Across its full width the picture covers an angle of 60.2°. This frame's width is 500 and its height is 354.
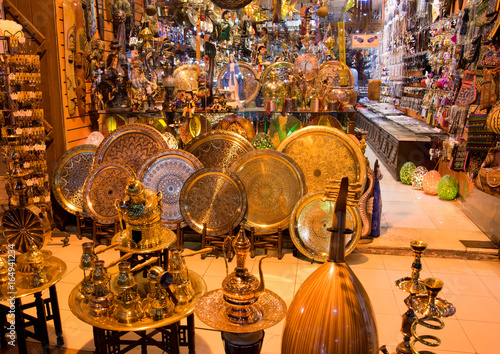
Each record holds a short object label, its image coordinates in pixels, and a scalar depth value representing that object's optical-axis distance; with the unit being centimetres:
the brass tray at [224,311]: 140
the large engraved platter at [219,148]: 398
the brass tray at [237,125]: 438
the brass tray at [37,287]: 197
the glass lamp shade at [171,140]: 416
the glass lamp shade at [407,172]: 603
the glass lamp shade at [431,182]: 548
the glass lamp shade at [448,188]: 517
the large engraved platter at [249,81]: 458
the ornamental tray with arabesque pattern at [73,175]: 416
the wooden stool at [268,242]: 359
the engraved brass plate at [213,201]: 362
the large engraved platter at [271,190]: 367
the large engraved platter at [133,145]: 406
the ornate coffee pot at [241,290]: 141
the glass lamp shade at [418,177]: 574
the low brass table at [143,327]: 174
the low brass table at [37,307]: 202
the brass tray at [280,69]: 468
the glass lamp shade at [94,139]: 444
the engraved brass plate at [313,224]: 341
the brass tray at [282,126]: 442
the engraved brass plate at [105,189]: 389
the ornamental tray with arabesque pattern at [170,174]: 382
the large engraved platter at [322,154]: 377
